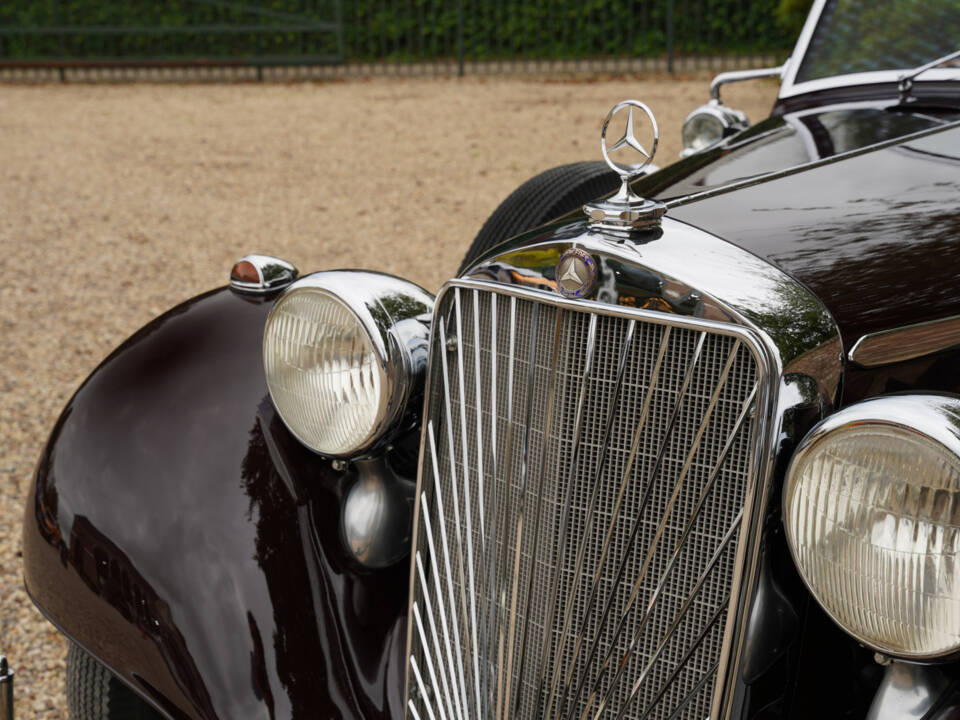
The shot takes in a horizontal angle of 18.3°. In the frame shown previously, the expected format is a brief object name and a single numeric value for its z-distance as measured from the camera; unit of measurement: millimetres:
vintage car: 2892
